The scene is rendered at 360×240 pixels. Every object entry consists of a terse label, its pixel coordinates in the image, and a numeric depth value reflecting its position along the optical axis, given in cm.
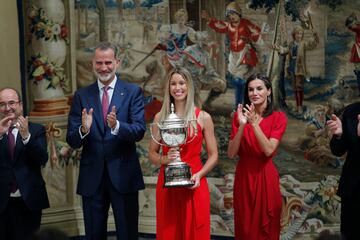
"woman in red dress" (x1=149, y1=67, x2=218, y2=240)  1412
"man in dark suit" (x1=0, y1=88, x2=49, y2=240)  1412
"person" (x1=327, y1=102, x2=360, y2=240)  1341
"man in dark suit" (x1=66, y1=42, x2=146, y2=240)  1413
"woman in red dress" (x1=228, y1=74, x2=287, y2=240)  1441
